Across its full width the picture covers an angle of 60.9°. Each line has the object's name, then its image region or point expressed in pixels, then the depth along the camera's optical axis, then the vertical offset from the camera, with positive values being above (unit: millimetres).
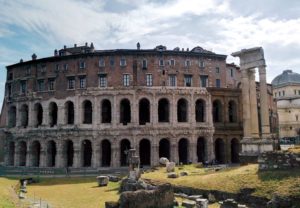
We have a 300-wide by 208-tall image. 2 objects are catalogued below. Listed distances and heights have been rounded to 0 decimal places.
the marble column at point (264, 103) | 22722 +2115
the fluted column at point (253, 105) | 23736 +2035
